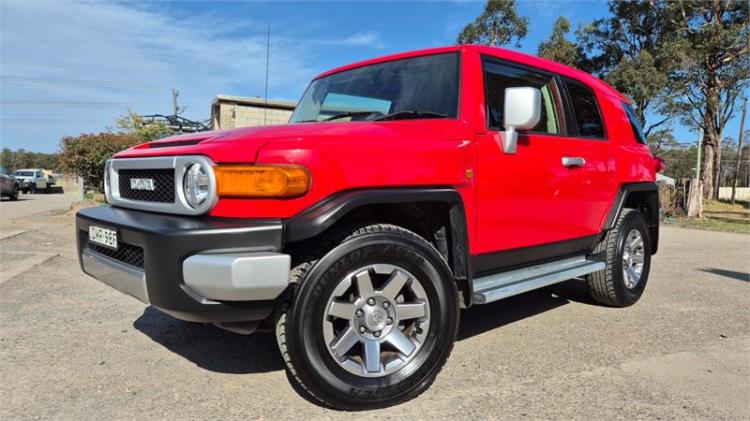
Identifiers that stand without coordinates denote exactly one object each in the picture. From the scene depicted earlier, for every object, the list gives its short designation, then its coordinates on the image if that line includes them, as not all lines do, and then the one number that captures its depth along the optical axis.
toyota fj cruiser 2.29
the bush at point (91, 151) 13.46
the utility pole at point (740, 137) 33.79
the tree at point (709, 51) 20.47
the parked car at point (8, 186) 20.22
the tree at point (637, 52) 20.14
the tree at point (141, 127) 15.02
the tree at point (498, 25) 20.20
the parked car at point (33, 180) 30.22
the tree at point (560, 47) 22.12
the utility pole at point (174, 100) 36.65
